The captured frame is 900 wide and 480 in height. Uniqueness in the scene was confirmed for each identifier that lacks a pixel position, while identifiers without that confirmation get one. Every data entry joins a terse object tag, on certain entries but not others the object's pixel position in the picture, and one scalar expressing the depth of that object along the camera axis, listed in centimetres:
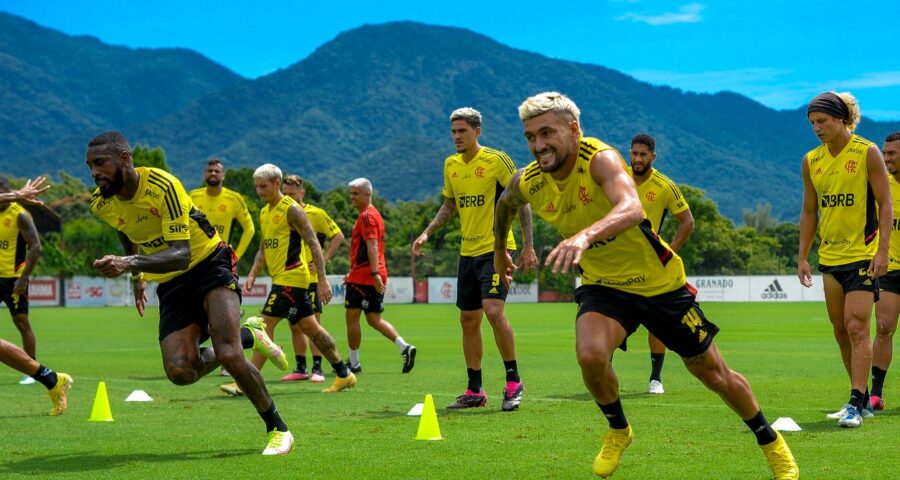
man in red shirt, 1564
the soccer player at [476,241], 1102
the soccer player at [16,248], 1354
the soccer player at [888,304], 1008
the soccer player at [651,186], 1149
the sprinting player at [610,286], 643
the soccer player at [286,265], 1293
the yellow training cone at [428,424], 852
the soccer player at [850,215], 913
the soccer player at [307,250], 1473
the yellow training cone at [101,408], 1014
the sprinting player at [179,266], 774
